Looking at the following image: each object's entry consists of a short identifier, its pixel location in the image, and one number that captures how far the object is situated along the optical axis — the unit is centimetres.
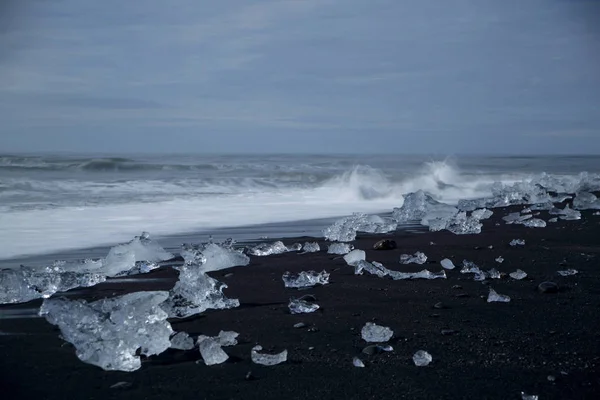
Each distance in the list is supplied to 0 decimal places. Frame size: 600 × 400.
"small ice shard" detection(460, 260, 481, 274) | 433
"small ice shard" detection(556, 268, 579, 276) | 425
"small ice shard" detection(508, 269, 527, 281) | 412
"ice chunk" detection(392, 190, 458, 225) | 813
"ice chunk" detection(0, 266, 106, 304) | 370
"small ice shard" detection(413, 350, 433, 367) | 244
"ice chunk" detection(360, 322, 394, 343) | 277
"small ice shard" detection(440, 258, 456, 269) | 455
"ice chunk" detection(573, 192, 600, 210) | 924
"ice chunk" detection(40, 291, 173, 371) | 246
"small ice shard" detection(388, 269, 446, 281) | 419
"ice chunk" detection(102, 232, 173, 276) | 456
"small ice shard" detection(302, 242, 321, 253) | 562
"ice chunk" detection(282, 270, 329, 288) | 410
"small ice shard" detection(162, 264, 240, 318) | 328
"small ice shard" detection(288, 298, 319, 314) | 337
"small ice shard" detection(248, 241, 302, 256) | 550
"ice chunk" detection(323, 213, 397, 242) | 633
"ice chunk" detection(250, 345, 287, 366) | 252
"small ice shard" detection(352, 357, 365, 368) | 245
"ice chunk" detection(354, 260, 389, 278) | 432
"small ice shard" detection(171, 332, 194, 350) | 269
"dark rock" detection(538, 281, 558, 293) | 367
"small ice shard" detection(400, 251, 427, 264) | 482
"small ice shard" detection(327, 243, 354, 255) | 545
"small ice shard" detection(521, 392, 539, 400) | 206
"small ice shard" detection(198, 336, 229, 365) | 252
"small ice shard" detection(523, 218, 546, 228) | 715
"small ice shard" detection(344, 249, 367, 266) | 477
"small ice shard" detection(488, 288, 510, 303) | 347
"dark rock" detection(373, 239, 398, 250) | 563
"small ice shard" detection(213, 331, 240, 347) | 277
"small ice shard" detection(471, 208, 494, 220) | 809
